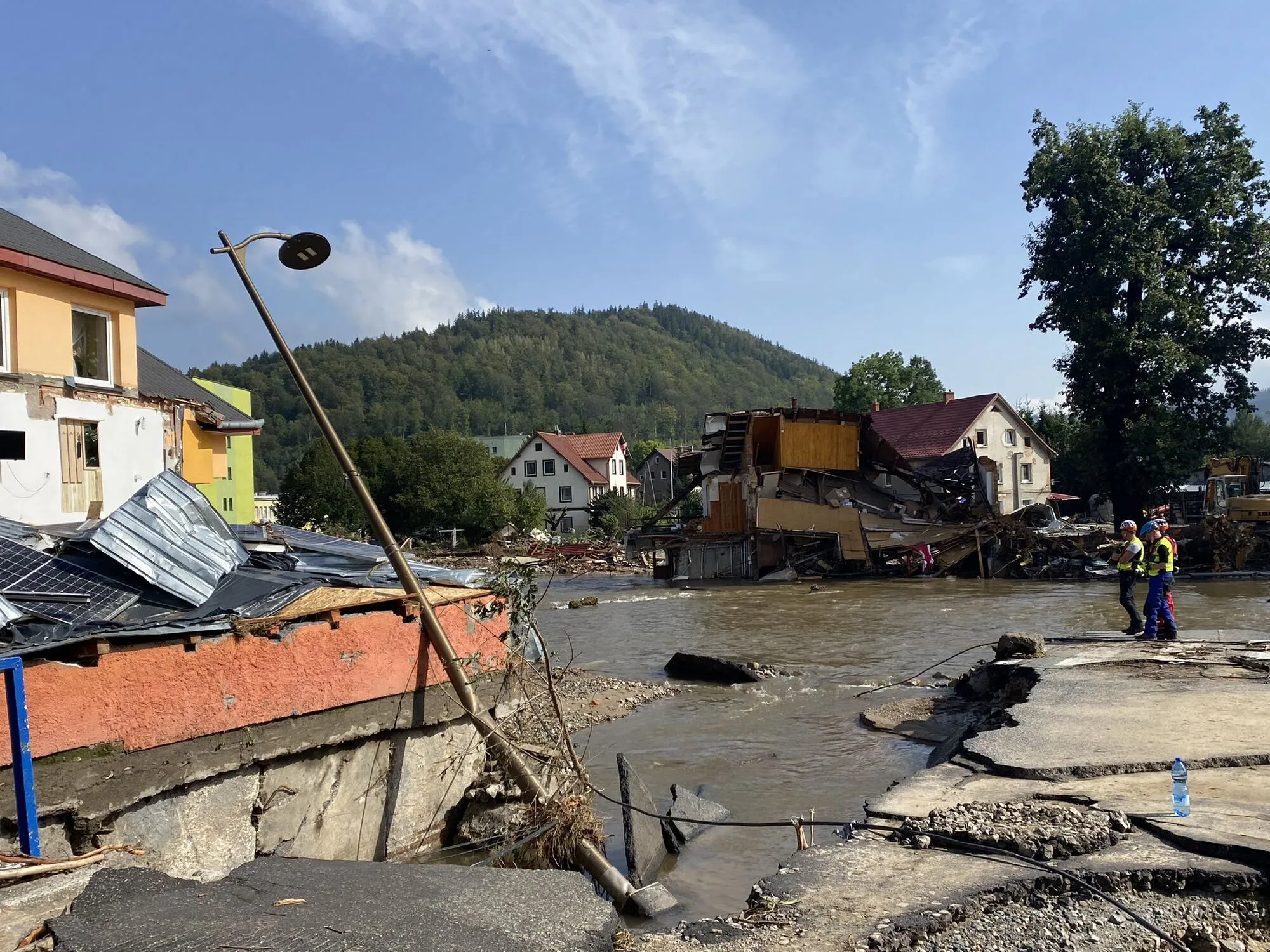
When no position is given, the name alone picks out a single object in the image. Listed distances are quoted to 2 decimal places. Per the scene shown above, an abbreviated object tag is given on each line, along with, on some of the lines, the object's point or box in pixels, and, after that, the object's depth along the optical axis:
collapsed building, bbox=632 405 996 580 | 35.94
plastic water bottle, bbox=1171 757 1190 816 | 5.51
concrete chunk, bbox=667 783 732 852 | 7.45
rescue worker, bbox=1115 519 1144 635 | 12.84
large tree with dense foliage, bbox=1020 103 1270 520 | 35.12
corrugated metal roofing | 6.42
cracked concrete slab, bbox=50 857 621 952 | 3.90
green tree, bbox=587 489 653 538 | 59.94
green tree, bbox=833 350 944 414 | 65.31
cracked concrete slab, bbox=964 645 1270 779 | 6.78
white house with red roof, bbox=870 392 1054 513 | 50.53
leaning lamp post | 6.23
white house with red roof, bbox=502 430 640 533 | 73.38
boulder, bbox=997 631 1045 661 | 12.04
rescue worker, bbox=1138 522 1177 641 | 12.38
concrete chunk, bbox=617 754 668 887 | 6.63
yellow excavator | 37.06
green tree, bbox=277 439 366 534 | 51.62
